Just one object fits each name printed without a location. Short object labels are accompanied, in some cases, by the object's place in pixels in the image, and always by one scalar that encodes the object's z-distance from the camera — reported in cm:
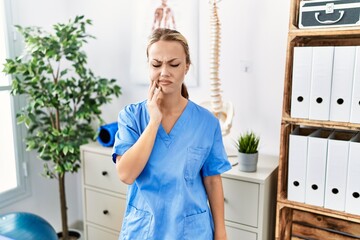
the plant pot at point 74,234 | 237
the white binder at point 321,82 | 133
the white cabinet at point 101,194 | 201
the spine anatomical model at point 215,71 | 172
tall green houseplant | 189
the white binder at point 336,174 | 135
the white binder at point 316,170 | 139
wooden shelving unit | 135
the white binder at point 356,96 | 127
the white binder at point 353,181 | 132
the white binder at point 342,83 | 129
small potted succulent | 161
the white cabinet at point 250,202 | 156
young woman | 114
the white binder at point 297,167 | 143
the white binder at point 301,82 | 136
